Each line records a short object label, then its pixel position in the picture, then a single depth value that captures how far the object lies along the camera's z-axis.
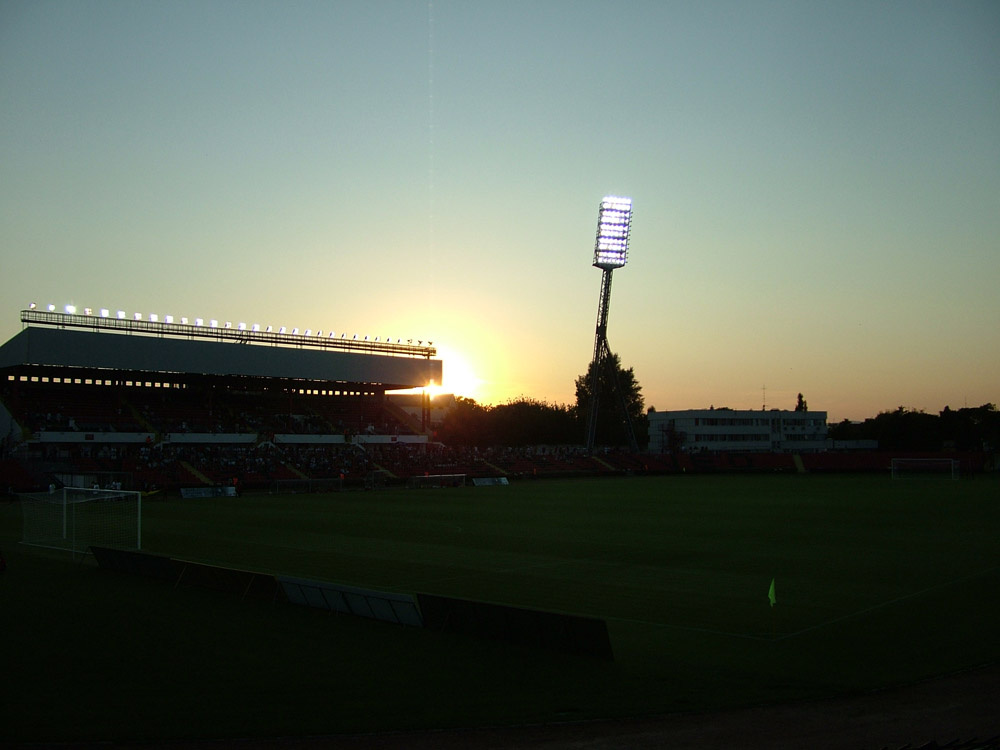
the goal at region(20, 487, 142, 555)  25.40
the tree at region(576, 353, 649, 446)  124.06
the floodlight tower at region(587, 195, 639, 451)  76.19
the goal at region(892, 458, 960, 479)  71.00
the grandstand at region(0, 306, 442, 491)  55.47
